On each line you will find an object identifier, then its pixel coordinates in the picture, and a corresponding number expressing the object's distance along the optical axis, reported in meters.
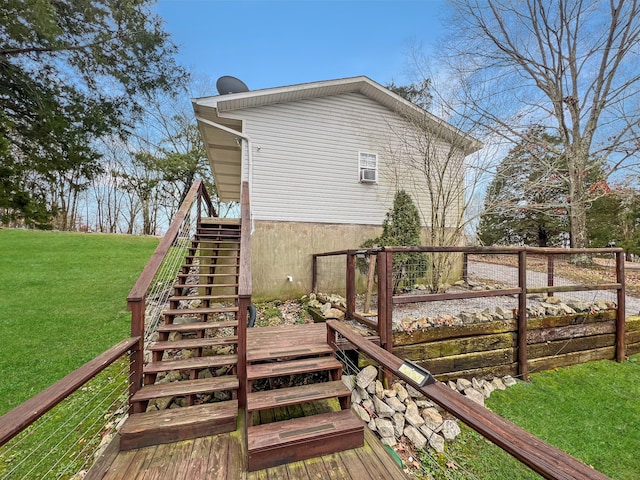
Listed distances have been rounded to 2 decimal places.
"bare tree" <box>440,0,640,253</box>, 9.05
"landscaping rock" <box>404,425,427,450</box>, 2.71
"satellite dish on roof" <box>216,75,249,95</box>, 7.44
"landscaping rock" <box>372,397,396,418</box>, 2.97
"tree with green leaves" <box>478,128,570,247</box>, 5.97
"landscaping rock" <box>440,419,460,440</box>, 2.87
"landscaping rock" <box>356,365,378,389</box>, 3.25
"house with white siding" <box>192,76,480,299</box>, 6.10
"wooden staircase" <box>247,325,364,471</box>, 2.04
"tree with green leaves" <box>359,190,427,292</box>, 6.08
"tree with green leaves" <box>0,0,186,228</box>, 5.09
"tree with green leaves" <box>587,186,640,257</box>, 16.17
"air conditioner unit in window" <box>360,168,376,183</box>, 6.96
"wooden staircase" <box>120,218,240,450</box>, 2.24
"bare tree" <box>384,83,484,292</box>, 5.71
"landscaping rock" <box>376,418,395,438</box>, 2.74
